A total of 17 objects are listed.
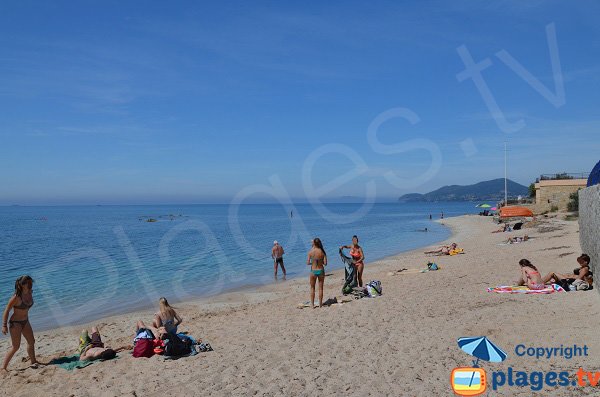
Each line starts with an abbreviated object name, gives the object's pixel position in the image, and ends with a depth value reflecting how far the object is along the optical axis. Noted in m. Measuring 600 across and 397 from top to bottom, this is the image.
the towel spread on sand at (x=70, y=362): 7.09
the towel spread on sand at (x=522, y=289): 9.74
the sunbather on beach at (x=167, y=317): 7.68
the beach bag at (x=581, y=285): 9.37
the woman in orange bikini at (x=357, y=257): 11.98
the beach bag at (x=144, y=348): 7.33
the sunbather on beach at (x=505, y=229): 33.06
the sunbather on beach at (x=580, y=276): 9.57
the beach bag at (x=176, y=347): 7.21
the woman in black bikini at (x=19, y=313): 6.79
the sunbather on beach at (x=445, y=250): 21.67
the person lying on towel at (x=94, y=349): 7.33
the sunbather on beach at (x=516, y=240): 23.12
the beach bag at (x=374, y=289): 11.28
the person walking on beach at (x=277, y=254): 18.05
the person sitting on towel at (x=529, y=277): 10.03
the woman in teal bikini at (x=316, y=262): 10.13
